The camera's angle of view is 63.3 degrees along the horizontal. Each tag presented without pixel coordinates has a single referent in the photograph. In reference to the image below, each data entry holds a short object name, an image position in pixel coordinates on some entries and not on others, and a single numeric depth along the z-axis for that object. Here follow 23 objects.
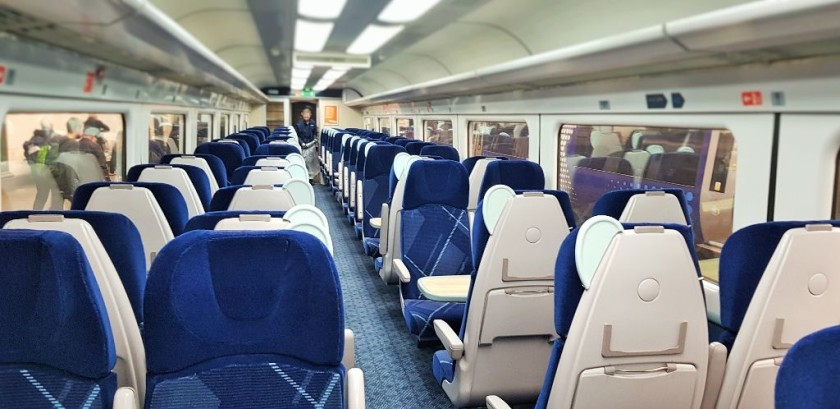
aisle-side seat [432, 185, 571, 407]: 3.47
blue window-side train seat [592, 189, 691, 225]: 3.56
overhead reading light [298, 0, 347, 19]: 6.70
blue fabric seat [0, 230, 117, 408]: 1.72
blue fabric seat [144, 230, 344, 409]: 1.79
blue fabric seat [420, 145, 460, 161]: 8.94
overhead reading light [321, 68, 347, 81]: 16.98
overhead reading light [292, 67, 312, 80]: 16.13
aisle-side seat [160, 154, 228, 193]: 6.02
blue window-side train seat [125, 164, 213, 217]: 4.77
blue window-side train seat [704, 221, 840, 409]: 2.30
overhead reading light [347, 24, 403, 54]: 8.32
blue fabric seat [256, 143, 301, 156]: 9.12
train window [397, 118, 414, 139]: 18.56
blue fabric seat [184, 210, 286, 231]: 2.67
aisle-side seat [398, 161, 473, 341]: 5.07
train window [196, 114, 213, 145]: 14.21
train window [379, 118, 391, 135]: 24.09
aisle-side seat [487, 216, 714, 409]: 2.21
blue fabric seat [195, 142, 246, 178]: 7.95
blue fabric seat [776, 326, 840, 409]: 1.11
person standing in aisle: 18.81
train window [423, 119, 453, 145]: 13.47
